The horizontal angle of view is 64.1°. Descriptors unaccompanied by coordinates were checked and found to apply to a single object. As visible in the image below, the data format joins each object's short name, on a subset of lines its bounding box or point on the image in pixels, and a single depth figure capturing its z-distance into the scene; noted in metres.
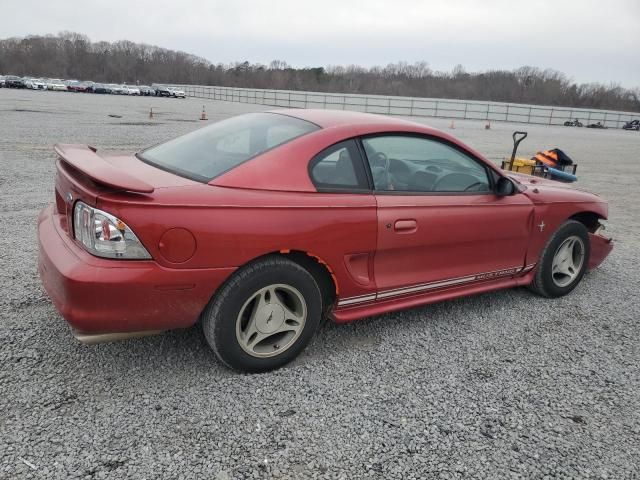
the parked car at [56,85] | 56.99
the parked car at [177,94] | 59.93
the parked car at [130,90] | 59.62
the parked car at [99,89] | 59.75
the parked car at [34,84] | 54.59
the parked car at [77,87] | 58.84
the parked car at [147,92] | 60.94
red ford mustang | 2.44
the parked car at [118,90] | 59.62
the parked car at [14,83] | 51.94
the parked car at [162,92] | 59.94
